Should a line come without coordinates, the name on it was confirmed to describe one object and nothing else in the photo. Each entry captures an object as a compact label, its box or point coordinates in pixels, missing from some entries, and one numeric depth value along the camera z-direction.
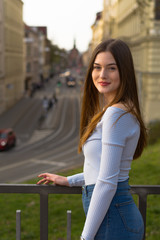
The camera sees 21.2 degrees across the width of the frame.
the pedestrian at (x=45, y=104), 42.55
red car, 28.03
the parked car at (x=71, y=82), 80.94
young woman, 2.48
